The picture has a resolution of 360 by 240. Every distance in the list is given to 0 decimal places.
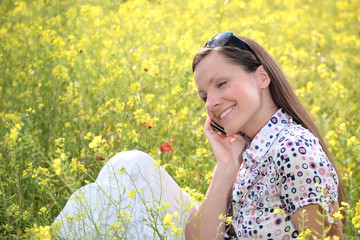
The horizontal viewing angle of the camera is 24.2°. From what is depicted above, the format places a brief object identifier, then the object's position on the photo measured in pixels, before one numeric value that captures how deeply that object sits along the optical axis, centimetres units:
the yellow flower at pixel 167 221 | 163
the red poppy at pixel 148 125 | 218
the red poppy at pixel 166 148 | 227
